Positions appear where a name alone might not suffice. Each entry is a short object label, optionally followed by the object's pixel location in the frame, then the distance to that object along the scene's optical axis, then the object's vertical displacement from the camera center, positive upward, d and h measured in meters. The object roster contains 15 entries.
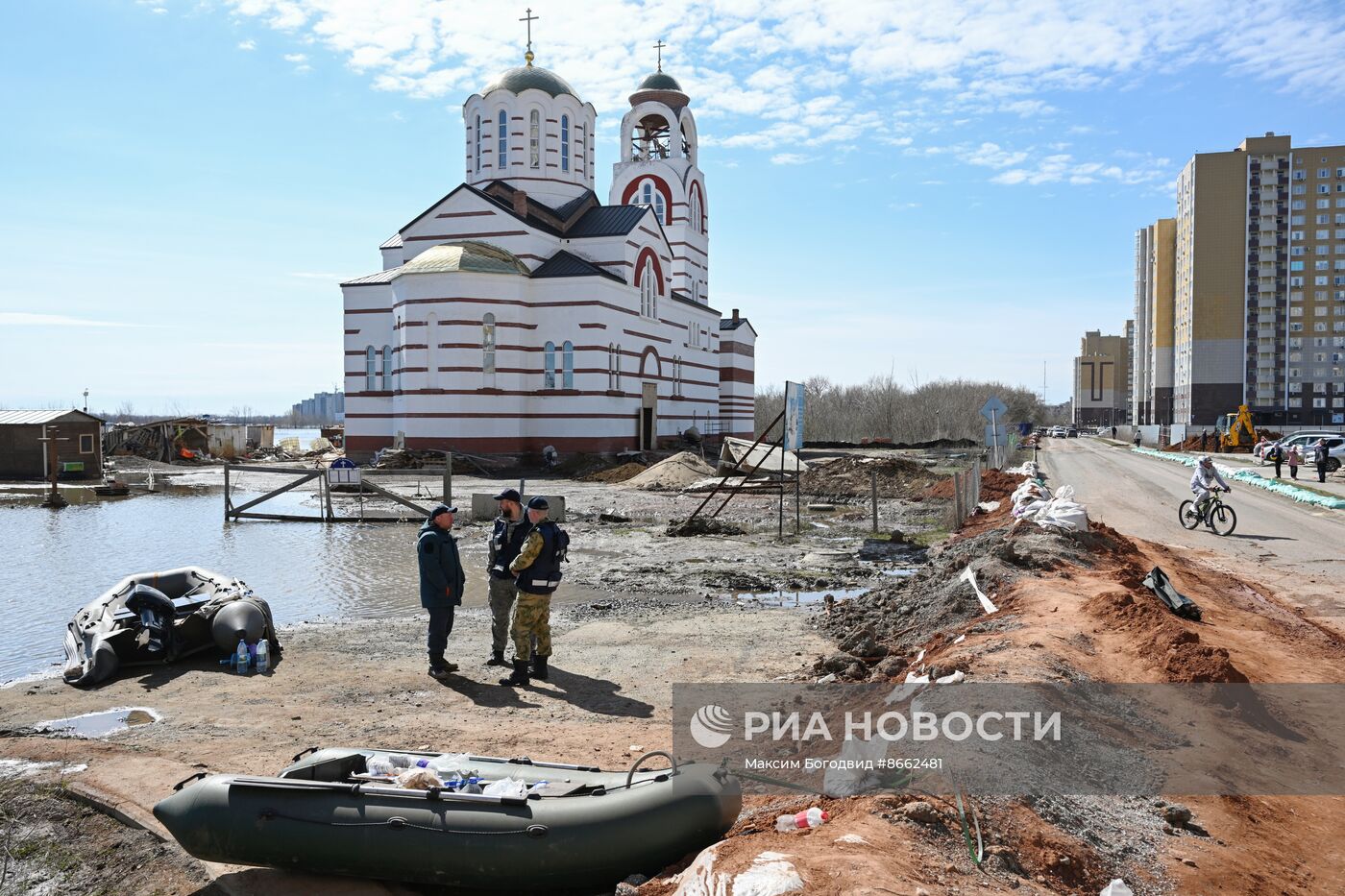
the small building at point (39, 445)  38.53 -0.86
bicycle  19.06 -1.95
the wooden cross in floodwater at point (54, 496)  28.12 -2.27
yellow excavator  59.02 -0.61
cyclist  18.95 -1.20
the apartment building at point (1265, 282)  87.12 +14.03
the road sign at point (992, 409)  25.19 +0.45
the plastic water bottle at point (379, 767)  5.77 -2.17
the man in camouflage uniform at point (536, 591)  9.10 -1.66
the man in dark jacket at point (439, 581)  9.29 -1.61
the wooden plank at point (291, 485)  23.33 -1.58
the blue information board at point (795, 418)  19.74 +0.16
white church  38.81 +5.16
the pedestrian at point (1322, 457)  32.00 -1.11
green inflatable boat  4.98 -2.23
